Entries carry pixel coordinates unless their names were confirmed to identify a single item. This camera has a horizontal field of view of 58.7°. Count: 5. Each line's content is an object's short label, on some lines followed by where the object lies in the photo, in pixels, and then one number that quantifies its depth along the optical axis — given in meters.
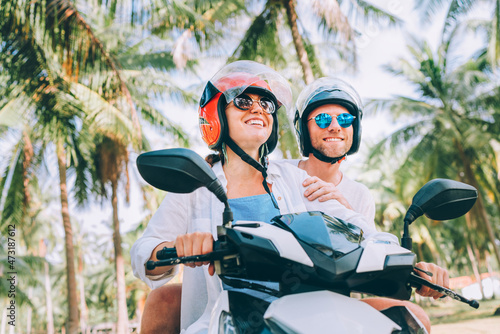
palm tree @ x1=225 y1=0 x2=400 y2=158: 10.91
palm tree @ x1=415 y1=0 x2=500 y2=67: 13.38
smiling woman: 2.01
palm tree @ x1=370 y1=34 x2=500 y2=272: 18.33
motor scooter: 1.17
